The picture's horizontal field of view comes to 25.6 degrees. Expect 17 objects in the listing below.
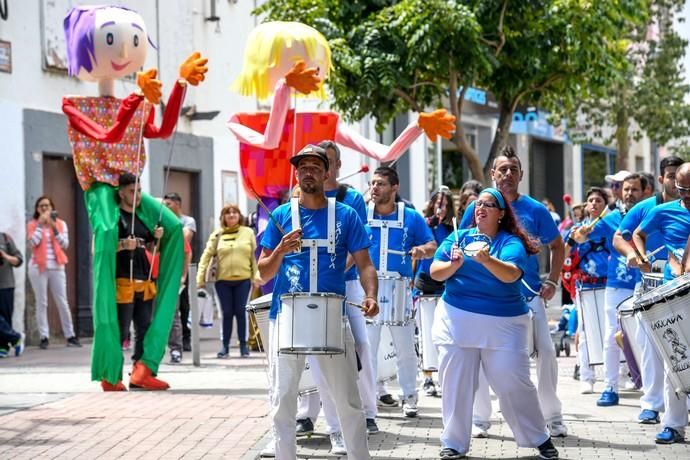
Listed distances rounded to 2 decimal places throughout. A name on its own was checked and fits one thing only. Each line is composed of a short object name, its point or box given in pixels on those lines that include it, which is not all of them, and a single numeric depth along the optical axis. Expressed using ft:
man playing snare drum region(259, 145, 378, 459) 26.14
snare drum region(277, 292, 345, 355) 25.32
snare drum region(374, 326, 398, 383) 38.34
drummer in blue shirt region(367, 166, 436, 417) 37.96
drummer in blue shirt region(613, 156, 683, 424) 34.50
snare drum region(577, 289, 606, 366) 41.29
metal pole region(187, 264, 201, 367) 52.95
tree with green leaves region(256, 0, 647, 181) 62.39
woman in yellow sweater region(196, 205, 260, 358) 57.06
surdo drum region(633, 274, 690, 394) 28.32
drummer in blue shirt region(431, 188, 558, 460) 29.19
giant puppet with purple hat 42.29
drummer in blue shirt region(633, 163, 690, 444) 31.63
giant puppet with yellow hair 37.29
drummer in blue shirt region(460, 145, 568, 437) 32.99
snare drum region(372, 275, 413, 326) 37.76
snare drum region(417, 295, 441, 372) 41.11
